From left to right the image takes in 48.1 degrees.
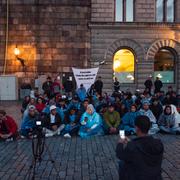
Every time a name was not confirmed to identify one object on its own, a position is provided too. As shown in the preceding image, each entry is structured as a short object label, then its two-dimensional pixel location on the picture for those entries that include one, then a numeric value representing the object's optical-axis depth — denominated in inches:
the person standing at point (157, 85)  530.3
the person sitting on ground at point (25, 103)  360.8
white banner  461.8
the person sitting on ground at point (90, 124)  281.5
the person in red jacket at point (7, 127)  259.9
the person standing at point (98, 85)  510.4
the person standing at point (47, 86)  467.7
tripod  163.6
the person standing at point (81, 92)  436.0
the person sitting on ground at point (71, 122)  282.4
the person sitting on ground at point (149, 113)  290.4
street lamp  596.5
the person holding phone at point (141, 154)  96.4
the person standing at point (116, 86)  564.1
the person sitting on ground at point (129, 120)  284.1
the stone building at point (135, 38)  604.1
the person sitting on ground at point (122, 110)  321.4
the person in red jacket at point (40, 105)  321.4
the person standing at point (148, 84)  541.8
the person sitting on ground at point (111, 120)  287.3
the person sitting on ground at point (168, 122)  289.4
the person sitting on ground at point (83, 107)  306.1
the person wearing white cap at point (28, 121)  270.0
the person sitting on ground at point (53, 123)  280.6
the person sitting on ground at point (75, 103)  323.9
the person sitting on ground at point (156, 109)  317.6
